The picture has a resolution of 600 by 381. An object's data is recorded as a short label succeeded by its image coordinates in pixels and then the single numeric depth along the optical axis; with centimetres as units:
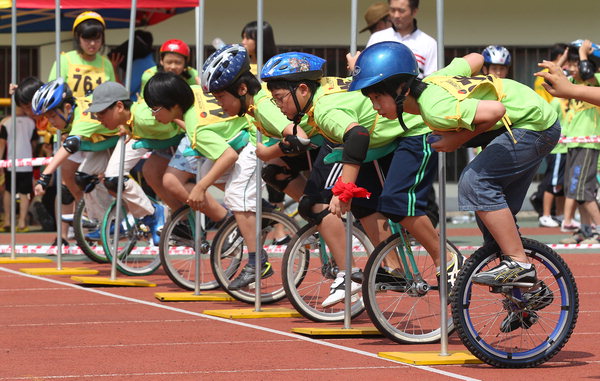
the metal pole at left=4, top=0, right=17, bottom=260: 1377
